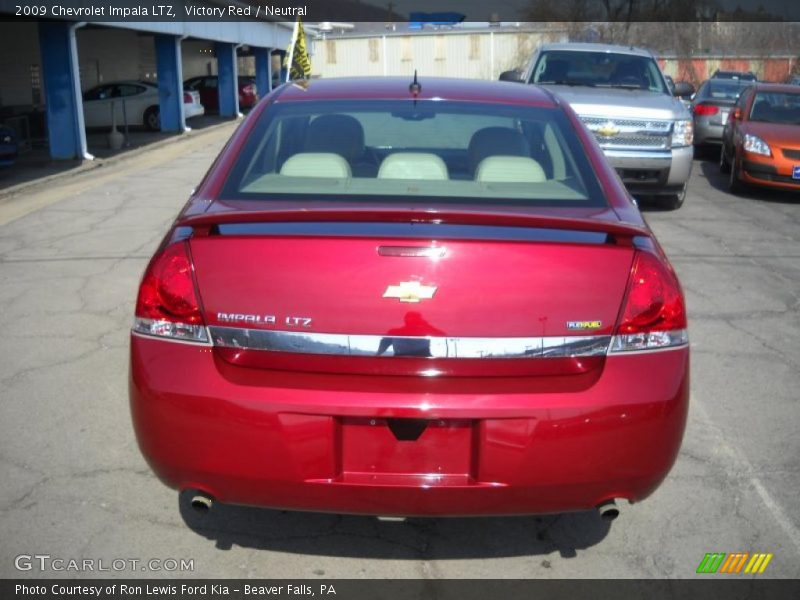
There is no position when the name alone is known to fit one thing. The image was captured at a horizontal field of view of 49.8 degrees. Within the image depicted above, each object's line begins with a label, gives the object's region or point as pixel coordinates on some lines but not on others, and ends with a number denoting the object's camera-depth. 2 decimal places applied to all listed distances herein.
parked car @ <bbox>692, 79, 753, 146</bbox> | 14.91
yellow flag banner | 22.30
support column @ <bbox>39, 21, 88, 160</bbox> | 15.05
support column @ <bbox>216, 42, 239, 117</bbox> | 27.61
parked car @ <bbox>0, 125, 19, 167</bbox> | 13.05
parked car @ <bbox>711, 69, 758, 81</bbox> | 27.29
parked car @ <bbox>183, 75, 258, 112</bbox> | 30.45
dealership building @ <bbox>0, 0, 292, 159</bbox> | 15.14
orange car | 10.89
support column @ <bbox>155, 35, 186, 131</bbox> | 21.25
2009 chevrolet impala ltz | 2.54
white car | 23.12
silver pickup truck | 9.51
